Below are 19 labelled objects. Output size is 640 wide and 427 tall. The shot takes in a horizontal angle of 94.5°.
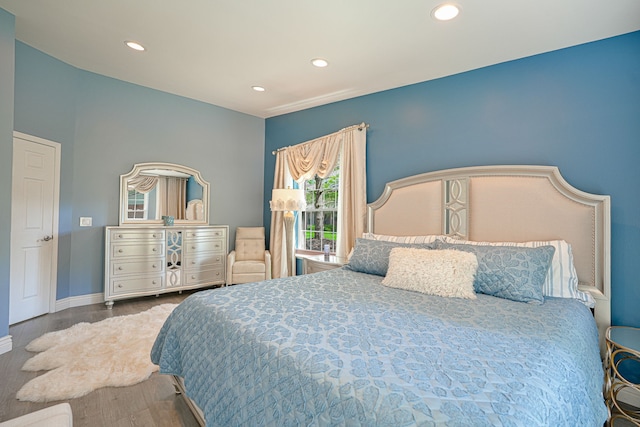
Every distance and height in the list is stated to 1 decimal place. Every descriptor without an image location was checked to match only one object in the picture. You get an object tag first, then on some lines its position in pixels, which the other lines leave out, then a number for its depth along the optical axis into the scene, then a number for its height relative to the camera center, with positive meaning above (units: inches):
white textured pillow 77.9 -14.9
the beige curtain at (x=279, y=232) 175.5 -8.7
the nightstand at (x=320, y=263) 129.2 -20.0
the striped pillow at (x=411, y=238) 107.6 -7.5
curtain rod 141.7 +44.6
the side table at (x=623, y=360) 67.8 -36.4
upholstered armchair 165.6 -24.6
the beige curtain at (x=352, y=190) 140.8 +13.7
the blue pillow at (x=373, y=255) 101.4 -13.1
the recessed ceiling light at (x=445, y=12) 82.0 +59.1
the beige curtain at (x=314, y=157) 153.6 +33.5
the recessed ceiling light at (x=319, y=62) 115.3 +61.7
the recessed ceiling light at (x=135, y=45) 109.9 +64.7
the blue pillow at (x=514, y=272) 75.2 -13.9
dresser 142.5 -22.4
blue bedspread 34.1 -20.4
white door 120.1 -4.9
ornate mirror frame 153.1 +16.0
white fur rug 78.3 -45.0
